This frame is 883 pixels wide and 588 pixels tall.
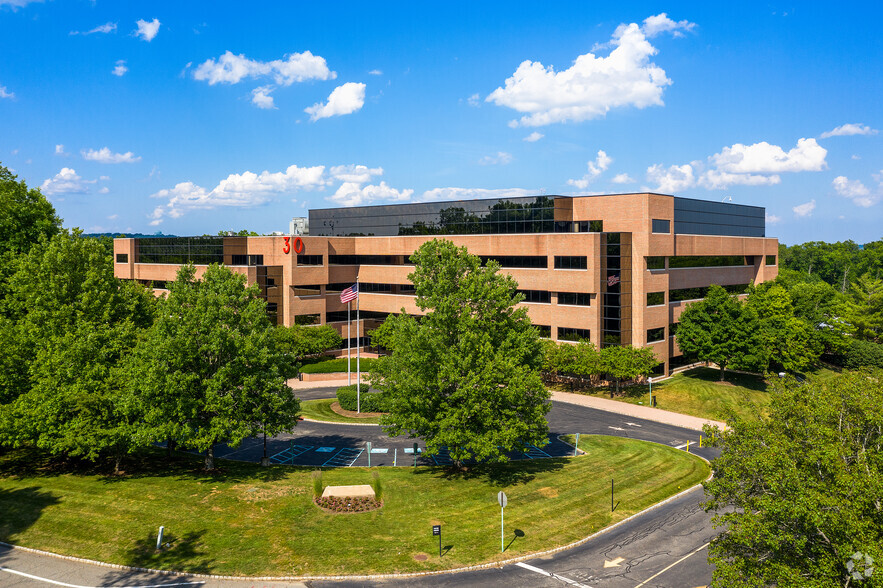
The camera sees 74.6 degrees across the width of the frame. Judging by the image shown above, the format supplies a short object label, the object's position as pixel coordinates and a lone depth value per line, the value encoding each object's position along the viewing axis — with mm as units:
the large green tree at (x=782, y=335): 63500
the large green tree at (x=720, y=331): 62031
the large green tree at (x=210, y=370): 30547
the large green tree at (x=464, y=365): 31953
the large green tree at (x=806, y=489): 14789
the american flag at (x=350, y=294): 53684
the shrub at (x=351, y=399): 52000
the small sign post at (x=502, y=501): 24714
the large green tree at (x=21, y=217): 44844
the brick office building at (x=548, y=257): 62750
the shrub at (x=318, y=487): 29297
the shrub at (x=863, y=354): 67875
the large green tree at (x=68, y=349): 29672
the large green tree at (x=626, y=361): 57094
